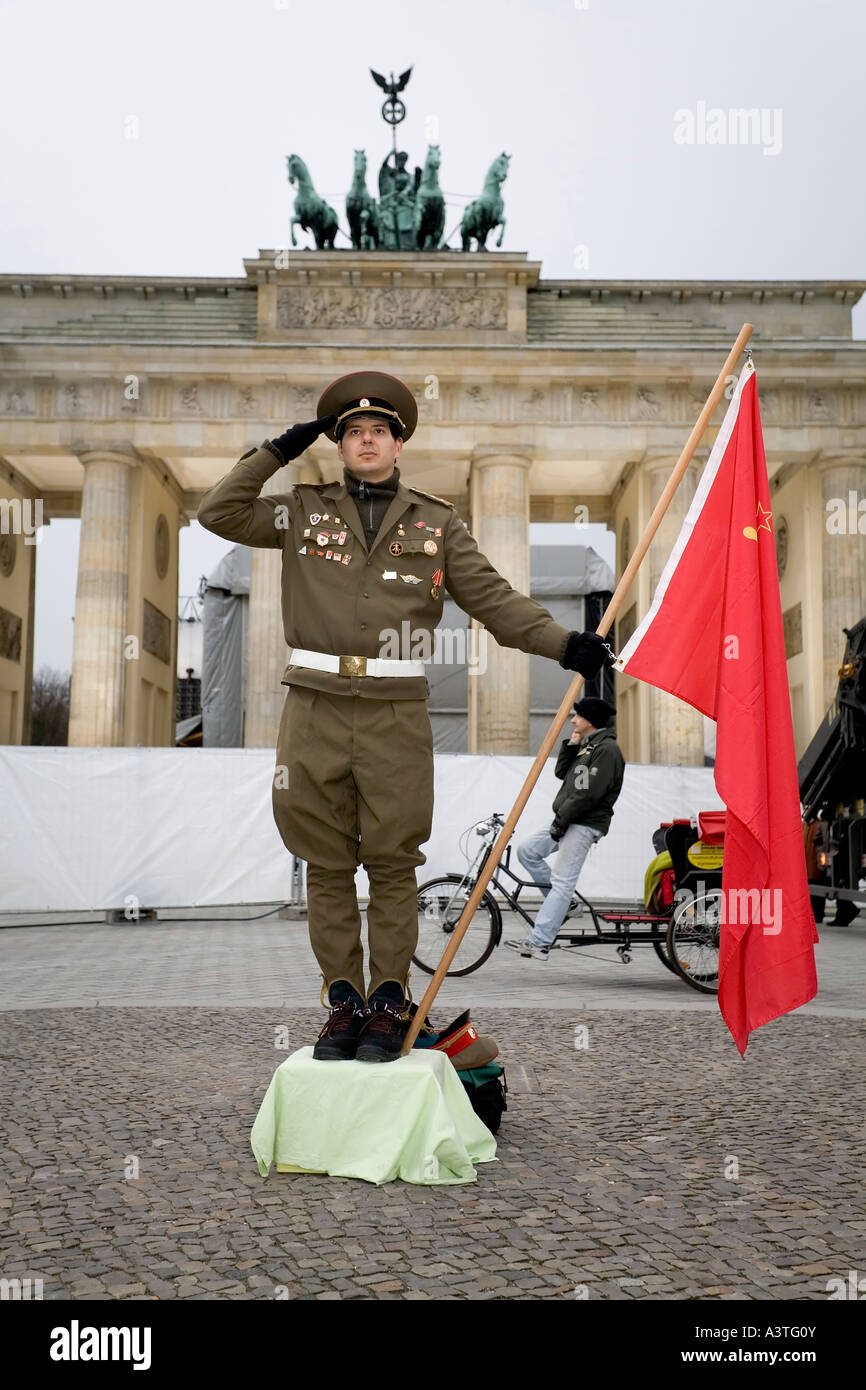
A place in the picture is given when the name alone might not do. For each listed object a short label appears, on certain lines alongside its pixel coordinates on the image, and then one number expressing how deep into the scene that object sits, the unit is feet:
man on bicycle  25.81
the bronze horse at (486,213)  96.73
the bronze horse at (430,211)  96.07
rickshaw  24.97
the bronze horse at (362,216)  97.45
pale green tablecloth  10.59
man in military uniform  11.60
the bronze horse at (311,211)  95.76
